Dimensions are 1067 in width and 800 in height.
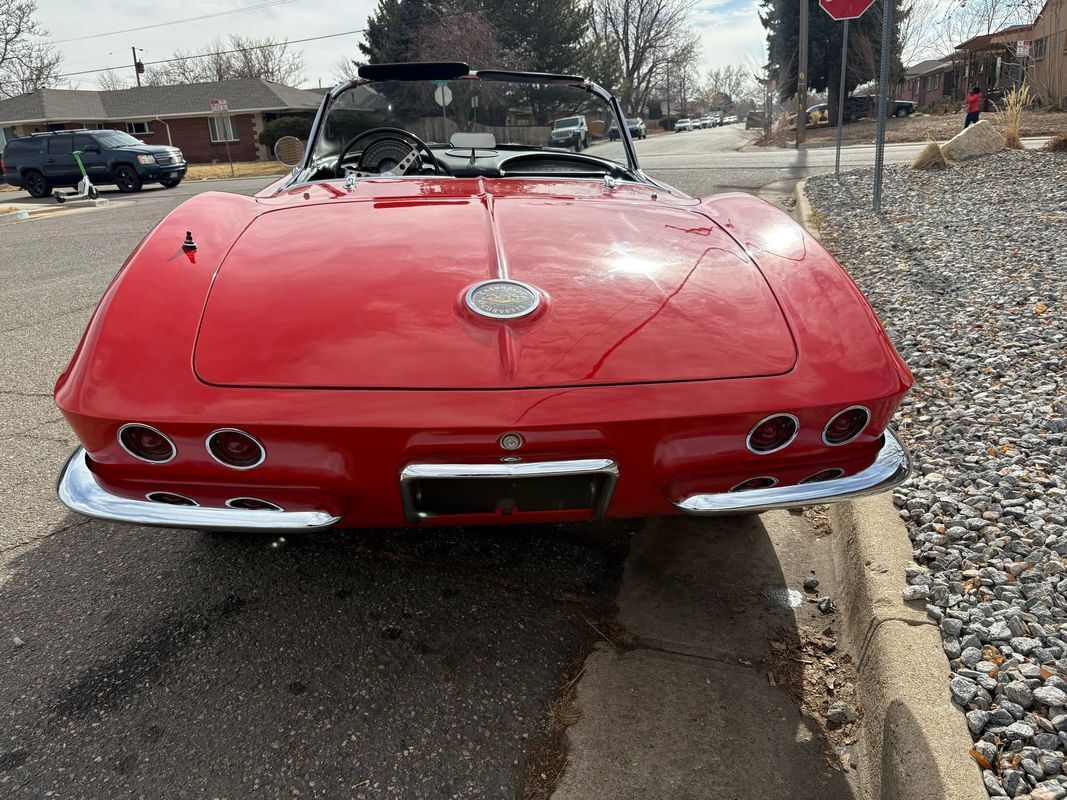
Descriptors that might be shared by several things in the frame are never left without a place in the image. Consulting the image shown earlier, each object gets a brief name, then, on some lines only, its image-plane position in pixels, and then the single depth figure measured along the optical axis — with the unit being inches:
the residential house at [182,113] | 1568.7
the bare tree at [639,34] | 2223.2
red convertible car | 63.7
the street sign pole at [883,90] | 242.4
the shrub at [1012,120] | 448.8
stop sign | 360.5
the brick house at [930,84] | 1815.3
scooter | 717.3
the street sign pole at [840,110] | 400.3
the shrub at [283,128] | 1375.5
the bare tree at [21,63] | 1568.7
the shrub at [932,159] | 435.2
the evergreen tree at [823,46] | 1316.4
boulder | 439.8
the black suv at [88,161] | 787.4
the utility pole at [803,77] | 860.6
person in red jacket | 662.5
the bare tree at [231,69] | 2485.2
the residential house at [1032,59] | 1045.8
